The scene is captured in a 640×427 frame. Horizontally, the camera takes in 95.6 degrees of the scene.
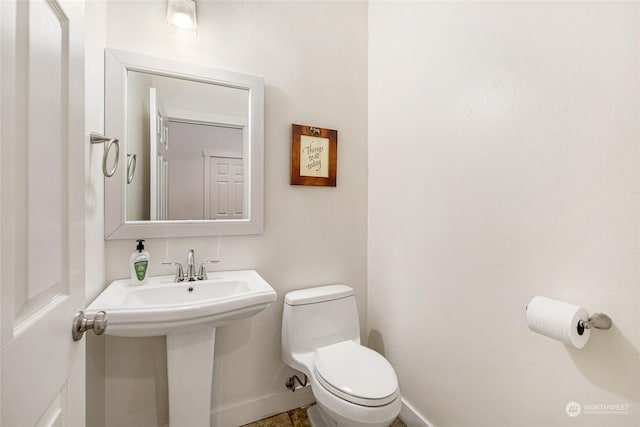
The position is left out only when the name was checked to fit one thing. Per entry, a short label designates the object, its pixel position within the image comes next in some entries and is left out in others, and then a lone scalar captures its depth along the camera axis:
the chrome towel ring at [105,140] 1.08
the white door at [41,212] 0.40
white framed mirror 1.32
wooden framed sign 1.67
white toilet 1.12
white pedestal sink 1.01
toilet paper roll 0.80
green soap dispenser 1.27
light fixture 1.33
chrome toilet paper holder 0.81
